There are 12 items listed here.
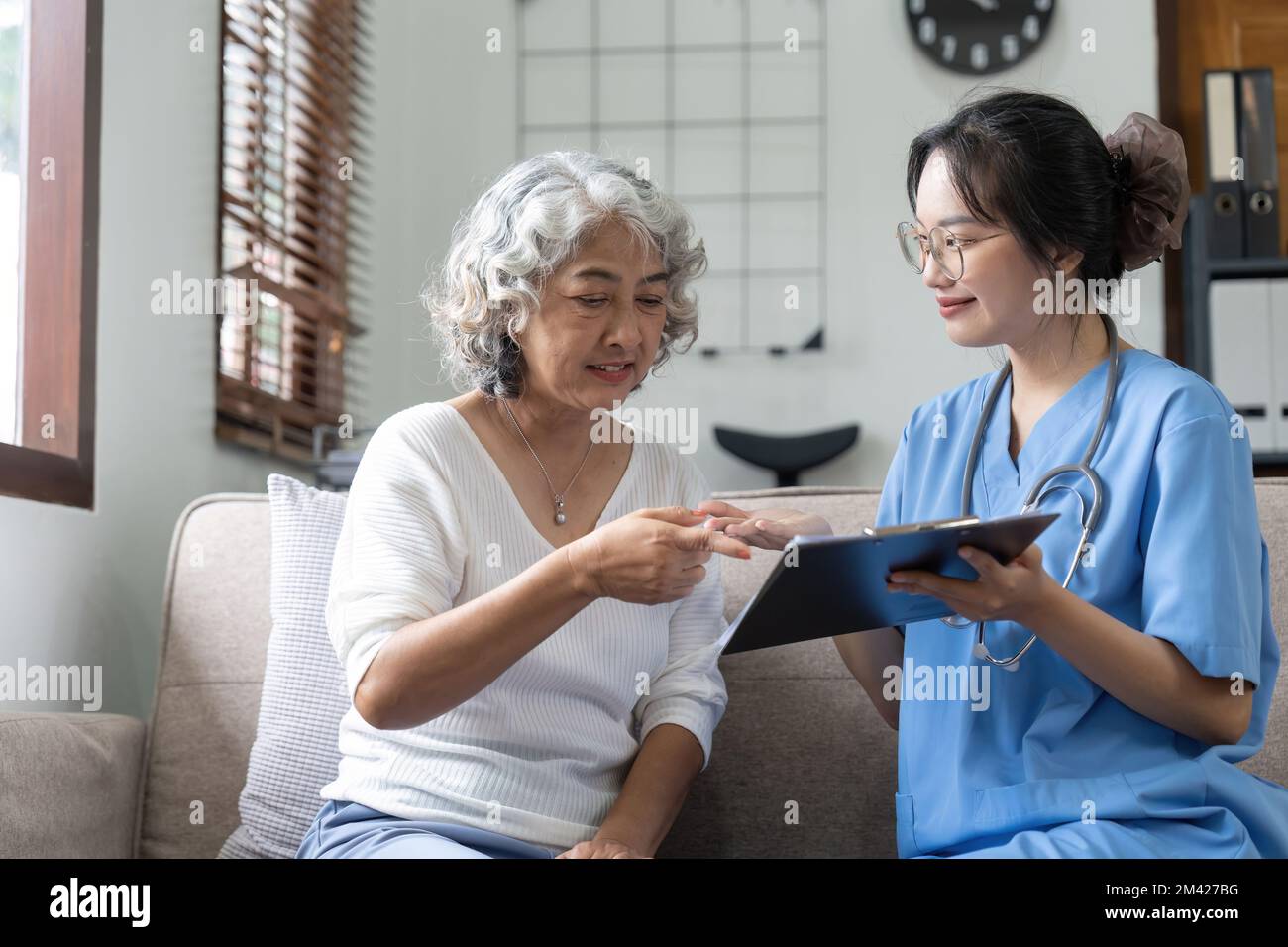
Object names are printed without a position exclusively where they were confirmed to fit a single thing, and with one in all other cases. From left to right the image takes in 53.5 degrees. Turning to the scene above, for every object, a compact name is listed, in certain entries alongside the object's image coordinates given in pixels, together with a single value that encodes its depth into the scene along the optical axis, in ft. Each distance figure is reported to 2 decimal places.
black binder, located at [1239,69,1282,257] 8.94
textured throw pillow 4.98
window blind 7.70
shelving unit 8.77
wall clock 10.25
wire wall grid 10.44
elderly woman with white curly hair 3.69
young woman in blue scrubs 3.41
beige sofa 4.91
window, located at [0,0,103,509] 5.65
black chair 9.98
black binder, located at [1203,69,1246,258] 8.95
